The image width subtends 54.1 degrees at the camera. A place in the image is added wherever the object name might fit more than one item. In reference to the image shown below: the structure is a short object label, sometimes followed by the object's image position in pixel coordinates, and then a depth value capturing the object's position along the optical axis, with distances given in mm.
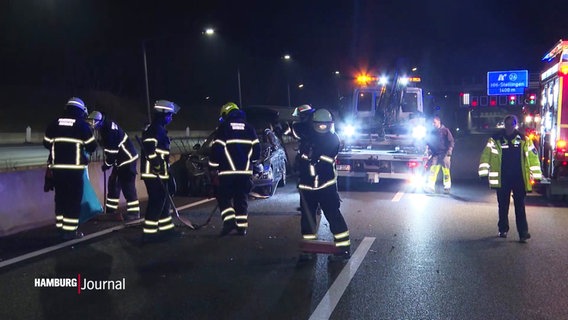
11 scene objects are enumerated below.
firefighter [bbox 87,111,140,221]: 8438
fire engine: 10562
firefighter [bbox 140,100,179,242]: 7535
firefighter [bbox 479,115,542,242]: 7629
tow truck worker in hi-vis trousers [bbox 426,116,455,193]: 12781
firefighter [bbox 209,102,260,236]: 7816
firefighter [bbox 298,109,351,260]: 6492
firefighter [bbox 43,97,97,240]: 7395
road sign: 36344
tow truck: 12844
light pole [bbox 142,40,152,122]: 22327
